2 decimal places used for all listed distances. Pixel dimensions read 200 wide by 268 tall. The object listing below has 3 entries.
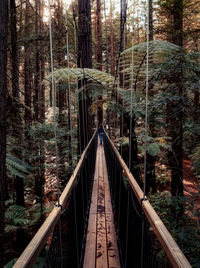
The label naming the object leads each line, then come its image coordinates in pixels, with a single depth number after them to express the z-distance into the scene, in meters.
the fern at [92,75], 2.66
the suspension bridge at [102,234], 0.83
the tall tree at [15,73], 3.41
